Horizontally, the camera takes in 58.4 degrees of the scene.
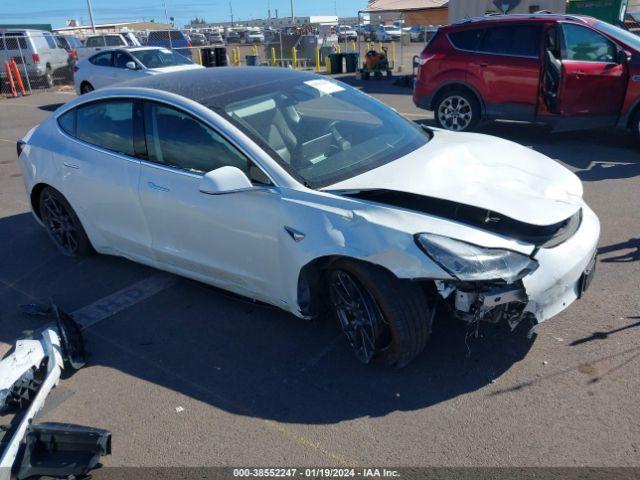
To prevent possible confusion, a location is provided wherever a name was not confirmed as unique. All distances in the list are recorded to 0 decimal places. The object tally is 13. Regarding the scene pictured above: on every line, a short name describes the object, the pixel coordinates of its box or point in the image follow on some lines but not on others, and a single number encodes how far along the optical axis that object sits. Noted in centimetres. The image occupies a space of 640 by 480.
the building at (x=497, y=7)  1869
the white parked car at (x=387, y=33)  4003
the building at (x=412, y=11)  2167
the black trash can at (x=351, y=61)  2106
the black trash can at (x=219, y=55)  1928
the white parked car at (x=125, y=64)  1427
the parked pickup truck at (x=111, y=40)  2252
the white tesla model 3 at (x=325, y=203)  305
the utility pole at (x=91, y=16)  3362
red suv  791
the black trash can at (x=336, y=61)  2096
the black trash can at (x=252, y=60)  2618
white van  2036
